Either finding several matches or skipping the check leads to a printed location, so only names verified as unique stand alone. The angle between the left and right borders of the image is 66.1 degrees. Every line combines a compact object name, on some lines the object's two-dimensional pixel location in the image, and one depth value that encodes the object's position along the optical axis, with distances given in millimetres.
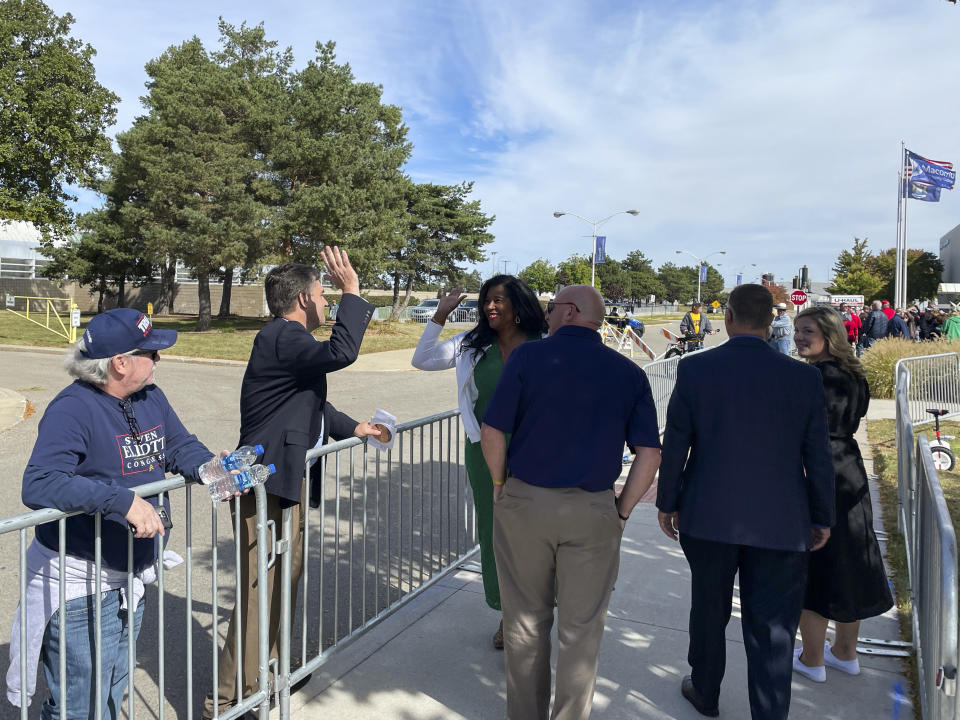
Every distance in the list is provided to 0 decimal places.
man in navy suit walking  2982
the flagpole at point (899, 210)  30166
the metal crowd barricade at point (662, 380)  8820
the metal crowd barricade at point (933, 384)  11438
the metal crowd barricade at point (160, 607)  2248
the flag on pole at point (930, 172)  28938
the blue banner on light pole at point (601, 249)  47050
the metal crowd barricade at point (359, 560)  3340
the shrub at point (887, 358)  13945
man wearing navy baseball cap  2344
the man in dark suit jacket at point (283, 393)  3080
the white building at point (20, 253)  55875
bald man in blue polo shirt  2773
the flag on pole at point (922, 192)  28656
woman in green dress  3756
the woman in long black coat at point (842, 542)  3414
